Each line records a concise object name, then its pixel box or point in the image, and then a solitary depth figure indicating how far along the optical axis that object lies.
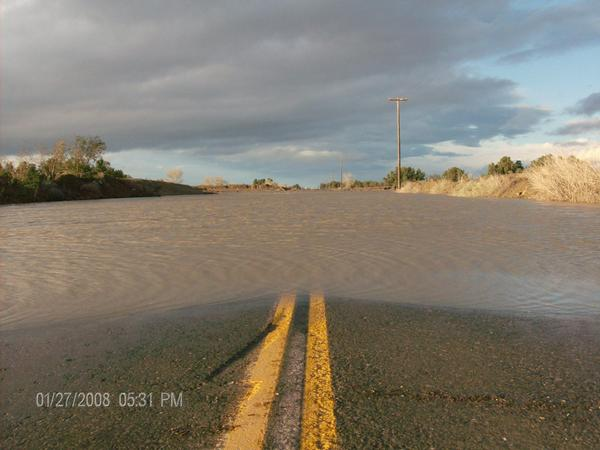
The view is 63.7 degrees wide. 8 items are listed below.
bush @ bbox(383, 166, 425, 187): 72.06
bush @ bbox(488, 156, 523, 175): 49.28
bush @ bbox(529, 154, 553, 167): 27.14
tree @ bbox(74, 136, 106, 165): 58.03
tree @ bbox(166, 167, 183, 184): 94.65
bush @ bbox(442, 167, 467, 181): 45.83
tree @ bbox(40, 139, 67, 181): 47.39
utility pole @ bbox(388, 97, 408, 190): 60.00
